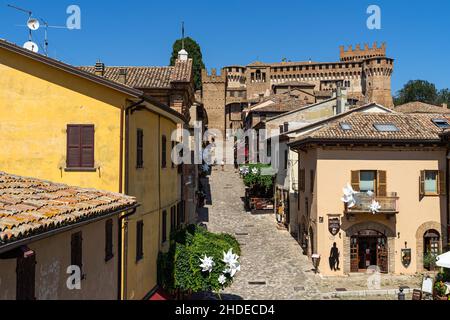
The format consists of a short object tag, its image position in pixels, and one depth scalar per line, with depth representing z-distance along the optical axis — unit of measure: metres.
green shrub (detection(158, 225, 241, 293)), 16.59
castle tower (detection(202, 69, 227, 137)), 86.44
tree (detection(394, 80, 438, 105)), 106.75
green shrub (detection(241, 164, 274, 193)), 41.00
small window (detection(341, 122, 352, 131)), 26.22
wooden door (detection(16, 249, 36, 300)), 6.96
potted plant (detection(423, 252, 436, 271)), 25.31
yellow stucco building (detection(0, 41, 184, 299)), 13.05
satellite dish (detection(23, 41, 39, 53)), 15.18
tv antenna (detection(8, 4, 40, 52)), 15.21
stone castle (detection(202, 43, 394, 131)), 86.50
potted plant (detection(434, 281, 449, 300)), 18.14
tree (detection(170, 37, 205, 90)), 78.19
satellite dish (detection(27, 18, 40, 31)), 15.46
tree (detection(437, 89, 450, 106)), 108.78
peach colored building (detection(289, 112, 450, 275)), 25.42
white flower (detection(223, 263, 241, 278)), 16.52
